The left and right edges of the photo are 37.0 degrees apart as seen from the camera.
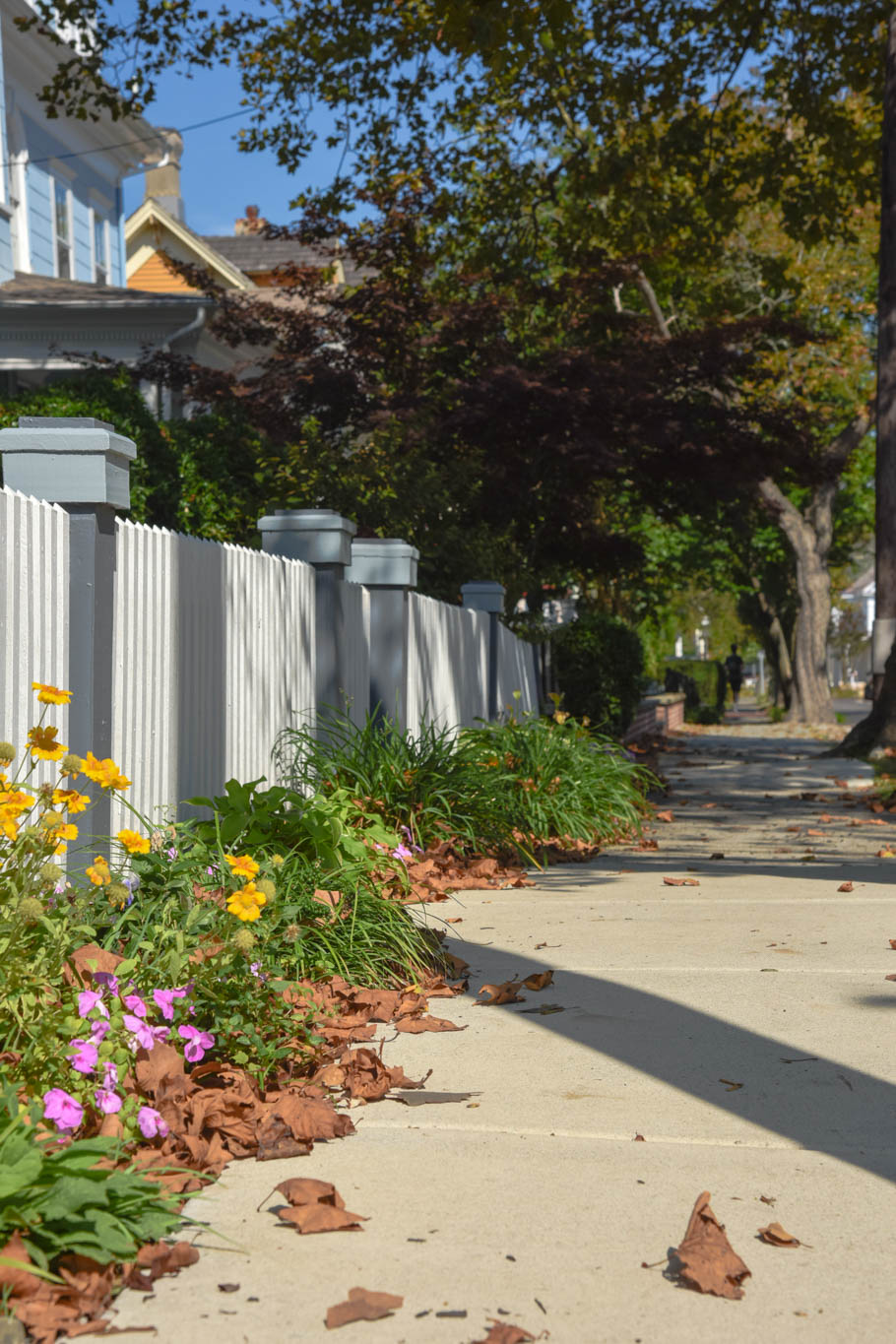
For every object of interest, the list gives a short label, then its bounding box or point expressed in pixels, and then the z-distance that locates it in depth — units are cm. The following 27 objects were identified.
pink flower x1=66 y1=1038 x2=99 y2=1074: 303
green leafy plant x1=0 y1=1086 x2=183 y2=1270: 254
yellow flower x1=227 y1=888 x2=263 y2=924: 354
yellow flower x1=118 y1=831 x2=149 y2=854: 370
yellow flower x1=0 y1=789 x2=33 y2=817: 334
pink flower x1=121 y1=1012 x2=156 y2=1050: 319
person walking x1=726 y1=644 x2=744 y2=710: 4353
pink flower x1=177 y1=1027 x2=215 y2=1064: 335
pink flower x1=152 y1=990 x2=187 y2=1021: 335
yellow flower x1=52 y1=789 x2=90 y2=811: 366
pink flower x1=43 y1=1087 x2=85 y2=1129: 280
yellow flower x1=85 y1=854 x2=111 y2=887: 371
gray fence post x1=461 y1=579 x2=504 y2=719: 1260
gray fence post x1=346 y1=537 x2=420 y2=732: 905
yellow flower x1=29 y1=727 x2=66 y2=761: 371
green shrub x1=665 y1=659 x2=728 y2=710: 4377
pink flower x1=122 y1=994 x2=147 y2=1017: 330
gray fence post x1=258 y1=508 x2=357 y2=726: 798
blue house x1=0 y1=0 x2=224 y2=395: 1631
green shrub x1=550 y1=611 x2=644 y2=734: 1778
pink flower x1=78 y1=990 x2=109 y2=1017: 314
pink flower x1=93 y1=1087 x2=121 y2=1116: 305
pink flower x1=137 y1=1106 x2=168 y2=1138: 296
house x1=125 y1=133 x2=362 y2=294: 2933
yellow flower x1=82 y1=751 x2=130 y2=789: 379
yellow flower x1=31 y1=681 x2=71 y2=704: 373
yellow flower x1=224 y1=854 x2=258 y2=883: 374
